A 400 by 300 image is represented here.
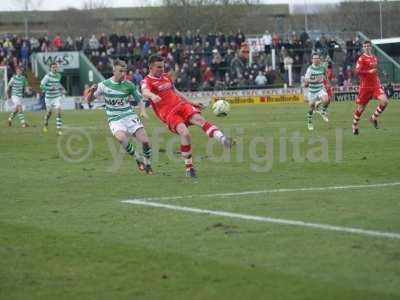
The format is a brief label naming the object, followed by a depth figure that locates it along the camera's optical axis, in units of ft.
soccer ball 62.75
